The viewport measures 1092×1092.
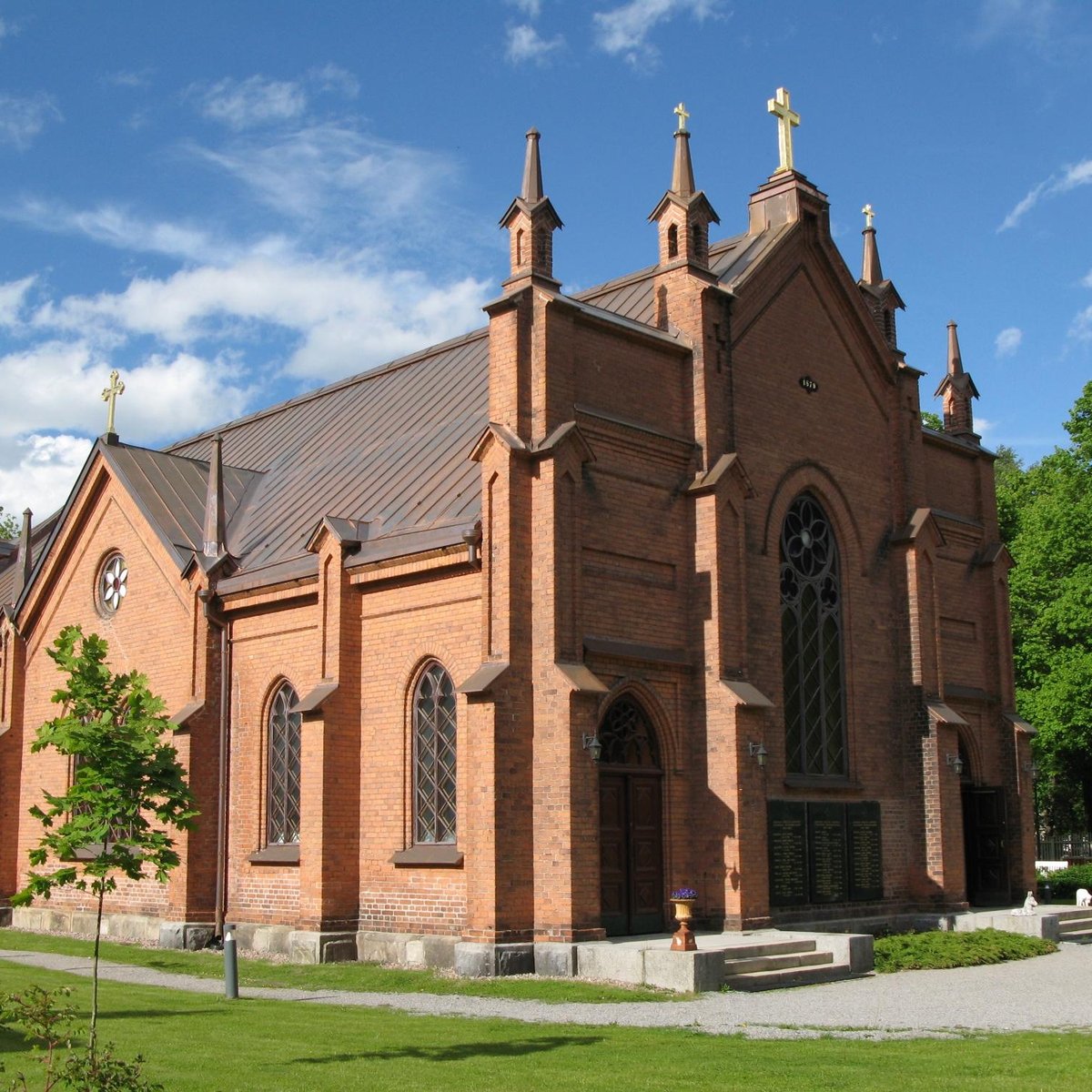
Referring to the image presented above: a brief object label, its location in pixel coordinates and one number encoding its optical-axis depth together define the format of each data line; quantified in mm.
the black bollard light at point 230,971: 16250
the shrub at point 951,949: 19078
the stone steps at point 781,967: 16953
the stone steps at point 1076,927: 23047
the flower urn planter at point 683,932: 16719
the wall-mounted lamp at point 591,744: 18203
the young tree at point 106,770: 13094
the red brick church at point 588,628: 18984
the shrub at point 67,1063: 7750
